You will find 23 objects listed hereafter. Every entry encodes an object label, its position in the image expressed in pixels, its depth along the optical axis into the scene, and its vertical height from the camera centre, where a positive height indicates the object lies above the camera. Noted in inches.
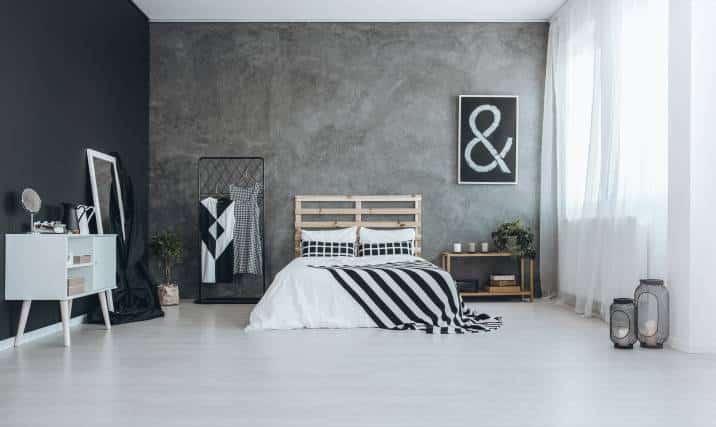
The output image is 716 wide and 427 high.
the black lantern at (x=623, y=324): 167.0 -30.1
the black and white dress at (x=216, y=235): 273.6 -10.3
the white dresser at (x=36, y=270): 167.9 -16.6
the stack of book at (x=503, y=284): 275.4 -31.7
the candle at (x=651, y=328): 168.9 -31.3
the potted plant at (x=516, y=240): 272.4 -11.1
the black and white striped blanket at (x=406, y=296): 206.8 -28.4
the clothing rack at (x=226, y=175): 288.0 +18.0
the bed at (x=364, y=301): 205.0 -30.0
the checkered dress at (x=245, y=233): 276.7 -9.3
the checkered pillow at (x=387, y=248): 271.0 -15.5
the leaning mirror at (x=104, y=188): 221.9 +8.9
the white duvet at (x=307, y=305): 204.8 -31.5
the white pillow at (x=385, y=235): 273.9 -9.6
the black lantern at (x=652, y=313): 168.7 -27.3
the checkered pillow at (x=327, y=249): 267.0 -15.8
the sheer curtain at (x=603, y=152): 186.9 +23.5
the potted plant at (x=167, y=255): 267.9 -19.7
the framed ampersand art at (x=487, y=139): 288.4 +36.5
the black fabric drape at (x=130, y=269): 227.8 -22.5
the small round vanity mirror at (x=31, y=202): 172.1 +2.5
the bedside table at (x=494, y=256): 273.0 -25.2
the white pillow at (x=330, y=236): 273.1 -10.2
